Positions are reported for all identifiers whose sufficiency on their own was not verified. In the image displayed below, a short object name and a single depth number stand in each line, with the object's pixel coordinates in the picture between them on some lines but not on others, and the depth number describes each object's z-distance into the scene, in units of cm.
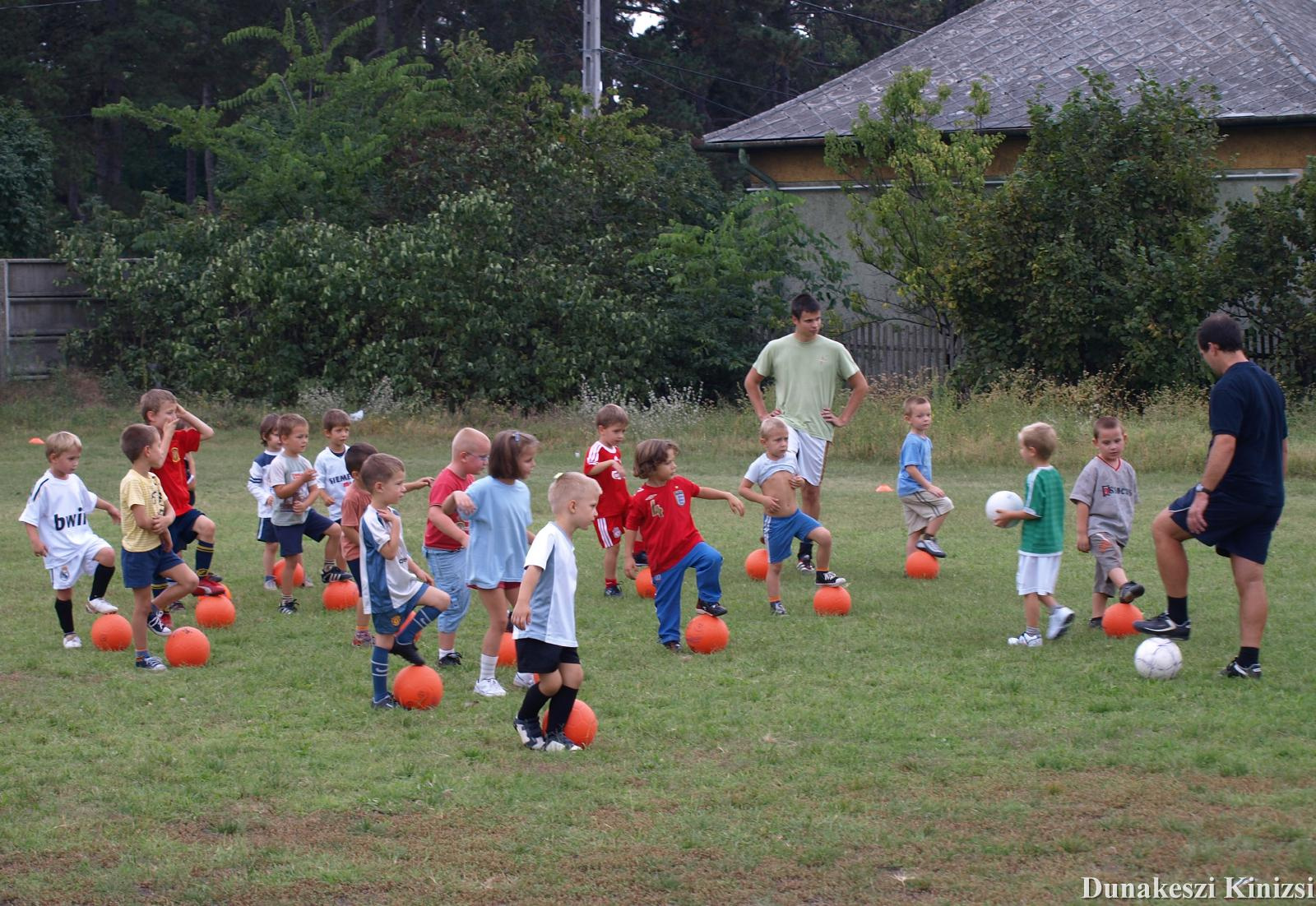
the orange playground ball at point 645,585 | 2048
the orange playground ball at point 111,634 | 1712
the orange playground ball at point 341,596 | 1961
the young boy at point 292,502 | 1967
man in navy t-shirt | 1443
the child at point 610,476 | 1949
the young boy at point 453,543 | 1612
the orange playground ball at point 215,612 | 1842
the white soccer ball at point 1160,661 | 1464
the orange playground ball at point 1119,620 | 1698
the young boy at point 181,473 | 1875
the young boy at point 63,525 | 1733
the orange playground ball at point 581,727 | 1283
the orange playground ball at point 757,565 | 2173
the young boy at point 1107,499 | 1714
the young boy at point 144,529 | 1600
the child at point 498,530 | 1478
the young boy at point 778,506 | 1902
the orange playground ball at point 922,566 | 2167
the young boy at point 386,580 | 1415
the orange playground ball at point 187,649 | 1627
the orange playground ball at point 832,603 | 1886
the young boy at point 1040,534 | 1648
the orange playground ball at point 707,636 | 1665
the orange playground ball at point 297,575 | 2127
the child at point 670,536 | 1700
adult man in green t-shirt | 2223
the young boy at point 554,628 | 1273
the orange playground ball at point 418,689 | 1415
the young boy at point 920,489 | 2148
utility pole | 5881
